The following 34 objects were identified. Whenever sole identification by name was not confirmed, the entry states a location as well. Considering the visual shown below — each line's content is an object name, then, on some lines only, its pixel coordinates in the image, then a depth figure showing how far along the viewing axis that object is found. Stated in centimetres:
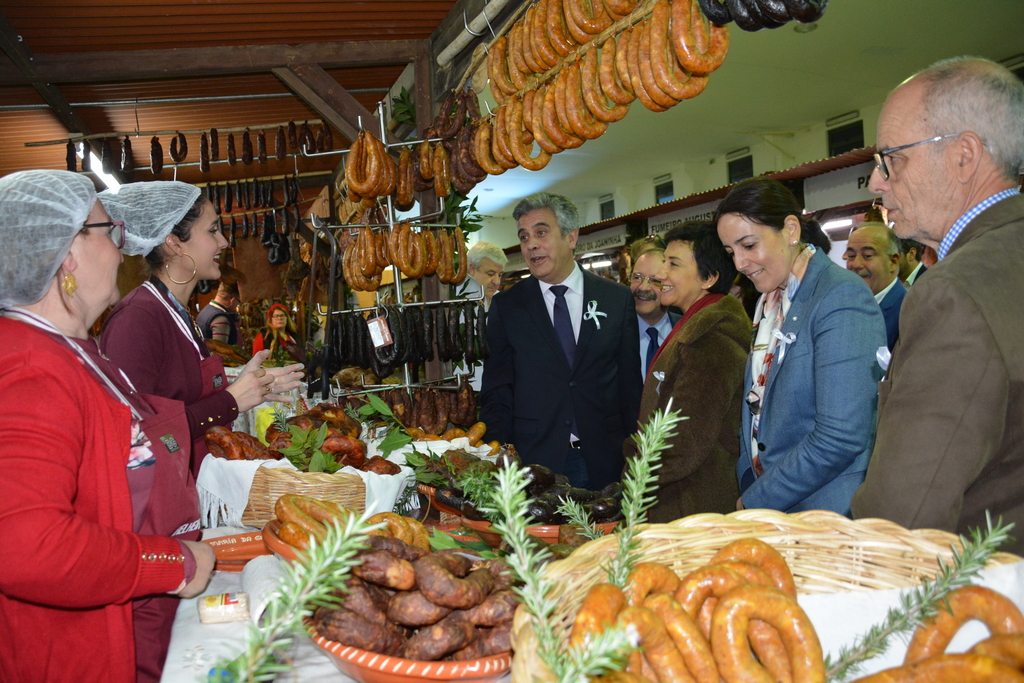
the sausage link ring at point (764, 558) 112
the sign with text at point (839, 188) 899
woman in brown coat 297
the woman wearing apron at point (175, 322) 271
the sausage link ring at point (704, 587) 105
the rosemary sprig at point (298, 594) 71
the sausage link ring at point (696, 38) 262
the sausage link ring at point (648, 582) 104
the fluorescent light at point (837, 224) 905
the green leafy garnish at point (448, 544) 168
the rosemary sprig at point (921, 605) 100
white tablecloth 138
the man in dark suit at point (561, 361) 384
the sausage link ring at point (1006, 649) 98
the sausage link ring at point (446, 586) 123
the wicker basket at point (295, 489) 230
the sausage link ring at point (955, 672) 92
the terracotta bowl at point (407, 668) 116
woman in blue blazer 230
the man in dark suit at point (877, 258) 528
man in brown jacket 133
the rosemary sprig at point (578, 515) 145
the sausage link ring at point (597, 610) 90
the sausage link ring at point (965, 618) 106
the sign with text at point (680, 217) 1156
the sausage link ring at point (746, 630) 95
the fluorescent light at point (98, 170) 793
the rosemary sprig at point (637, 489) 101
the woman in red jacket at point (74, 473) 135
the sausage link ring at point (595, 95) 324
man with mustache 490
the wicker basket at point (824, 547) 120
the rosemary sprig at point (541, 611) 69
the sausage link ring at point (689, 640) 95
